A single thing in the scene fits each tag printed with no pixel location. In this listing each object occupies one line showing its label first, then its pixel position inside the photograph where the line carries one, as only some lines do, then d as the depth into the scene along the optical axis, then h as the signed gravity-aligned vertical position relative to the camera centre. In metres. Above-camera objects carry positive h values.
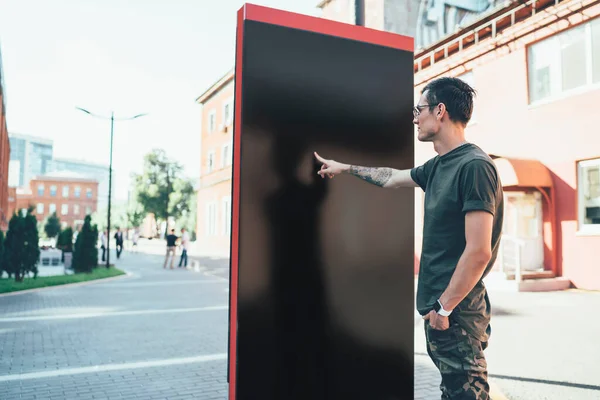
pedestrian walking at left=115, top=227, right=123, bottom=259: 29.23 -0.24
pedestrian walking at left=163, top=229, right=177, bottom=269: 21.64 -0.32
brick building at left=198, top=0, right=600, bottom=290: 12.82 +3.17
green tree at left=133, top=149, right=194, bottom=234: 52.22 +5.00
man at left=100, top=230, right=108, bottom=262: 24.17 -0.21
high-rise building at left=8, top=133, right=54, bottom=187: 139.75 +21.94
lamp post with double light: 22.75 +4.97
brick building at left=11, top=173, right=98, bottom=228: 94.62 +7.15
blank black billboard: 2.35 +0.10
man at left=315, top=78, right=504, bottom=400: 2.23 +0.02
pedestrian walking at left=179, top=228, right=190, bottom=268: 22.14 -0.27
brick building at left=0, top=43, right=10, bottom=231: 40.86 +7.52
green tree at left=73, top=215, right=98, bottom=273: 17.88 -0.48
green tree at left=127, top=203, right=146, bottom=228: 48.84 +2.18
